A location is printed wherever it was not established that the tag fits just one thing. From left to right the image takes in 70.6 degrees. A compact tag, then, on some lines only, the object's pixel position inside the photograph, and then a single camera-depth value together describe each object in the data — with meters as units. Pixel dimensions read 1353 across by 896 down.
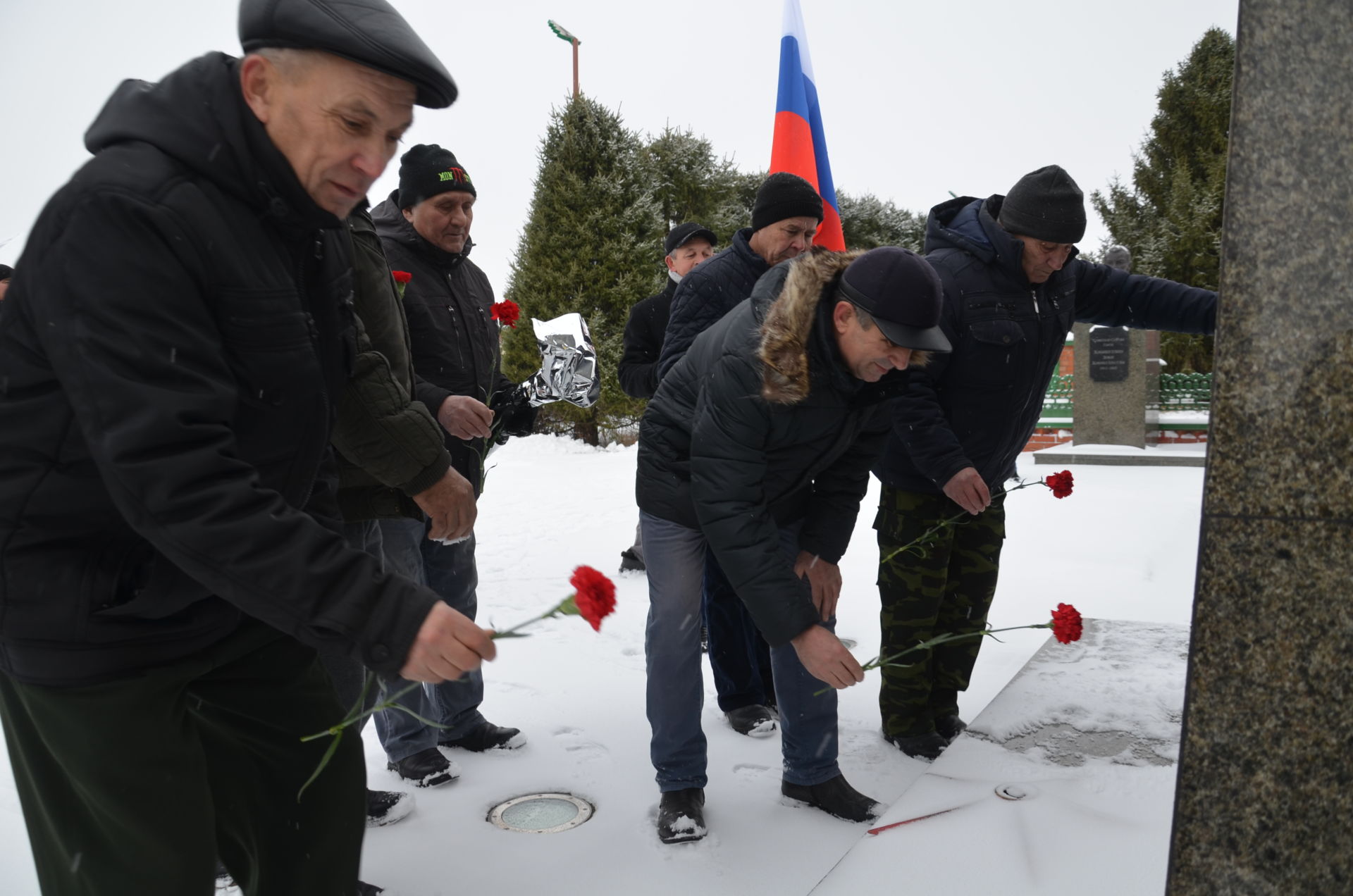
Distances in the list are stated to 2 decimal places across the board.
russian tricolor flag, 6.19
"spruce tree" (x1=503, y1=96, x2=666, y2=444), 14.16
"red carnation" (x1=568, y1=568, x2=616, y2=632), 1.44
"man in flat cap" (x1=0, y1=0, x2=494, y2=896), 1.15
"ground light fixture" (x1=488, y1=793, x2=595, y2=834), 2.84
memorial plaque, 11.50
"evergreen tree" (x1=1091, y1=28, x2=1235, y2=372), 16.03
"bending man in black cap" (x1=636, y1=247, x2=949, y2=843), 2.25
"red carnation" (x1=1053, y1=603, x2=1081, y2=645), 2.47
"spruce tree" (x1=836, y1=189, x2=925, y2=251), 23.23
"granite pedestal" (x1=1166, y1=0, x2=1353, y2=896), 1.24
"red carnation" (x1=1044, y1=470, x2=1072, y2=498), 3.06
